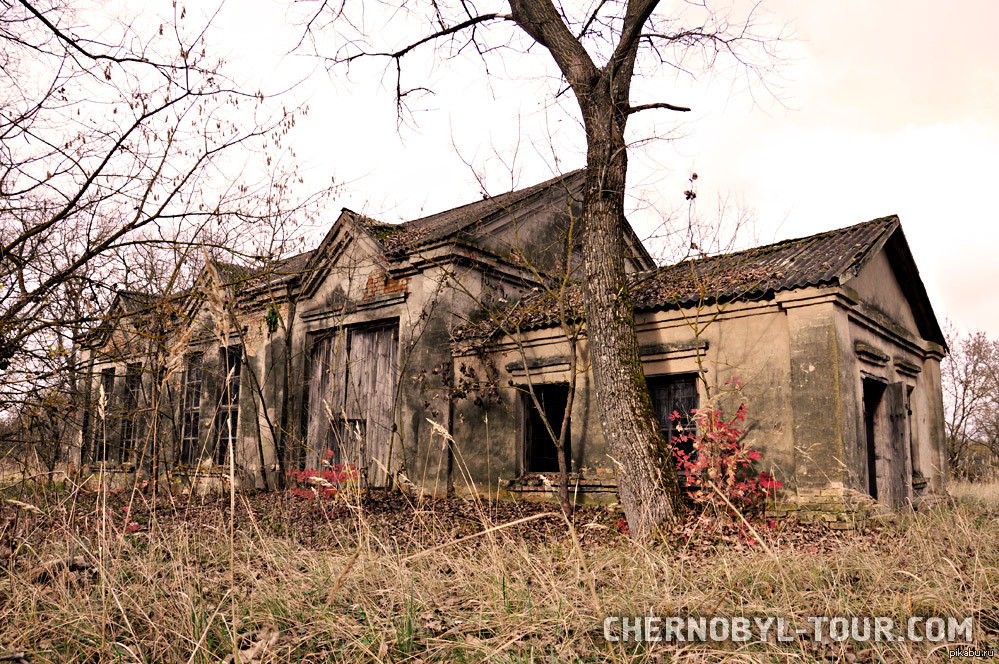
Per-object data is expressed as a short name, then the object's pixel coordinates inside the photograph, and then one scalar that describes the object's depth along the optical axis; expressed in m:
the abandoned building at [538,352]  8.55
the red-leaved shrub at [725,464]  8.21
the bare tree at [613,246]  7.27
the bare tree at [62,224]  4.60
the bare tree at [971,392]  20.53
